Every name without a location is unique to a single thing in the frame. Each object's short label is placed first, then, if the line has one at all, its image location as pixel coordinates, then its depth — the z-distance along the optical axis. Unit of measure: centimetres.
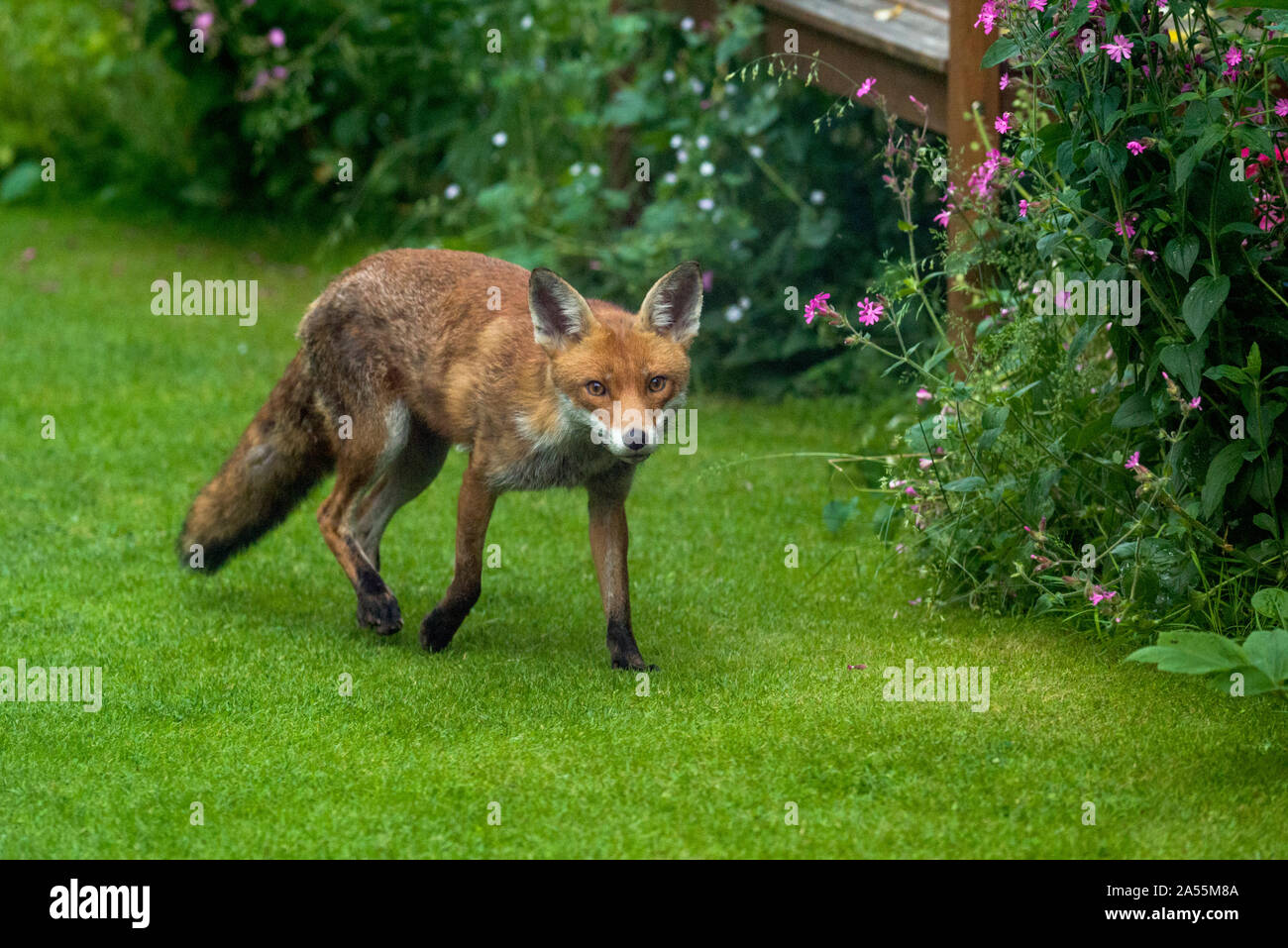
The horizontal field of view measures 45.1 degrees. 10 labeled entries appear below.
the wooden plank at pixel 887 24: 761
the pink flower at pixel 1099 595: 517
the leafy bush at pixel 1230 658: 380
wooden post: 659
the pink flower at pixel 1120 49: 455
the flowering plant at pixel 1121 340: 466
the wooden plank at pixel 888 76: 772
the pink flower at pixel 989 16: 495
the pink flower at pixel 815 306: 561
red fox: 521
